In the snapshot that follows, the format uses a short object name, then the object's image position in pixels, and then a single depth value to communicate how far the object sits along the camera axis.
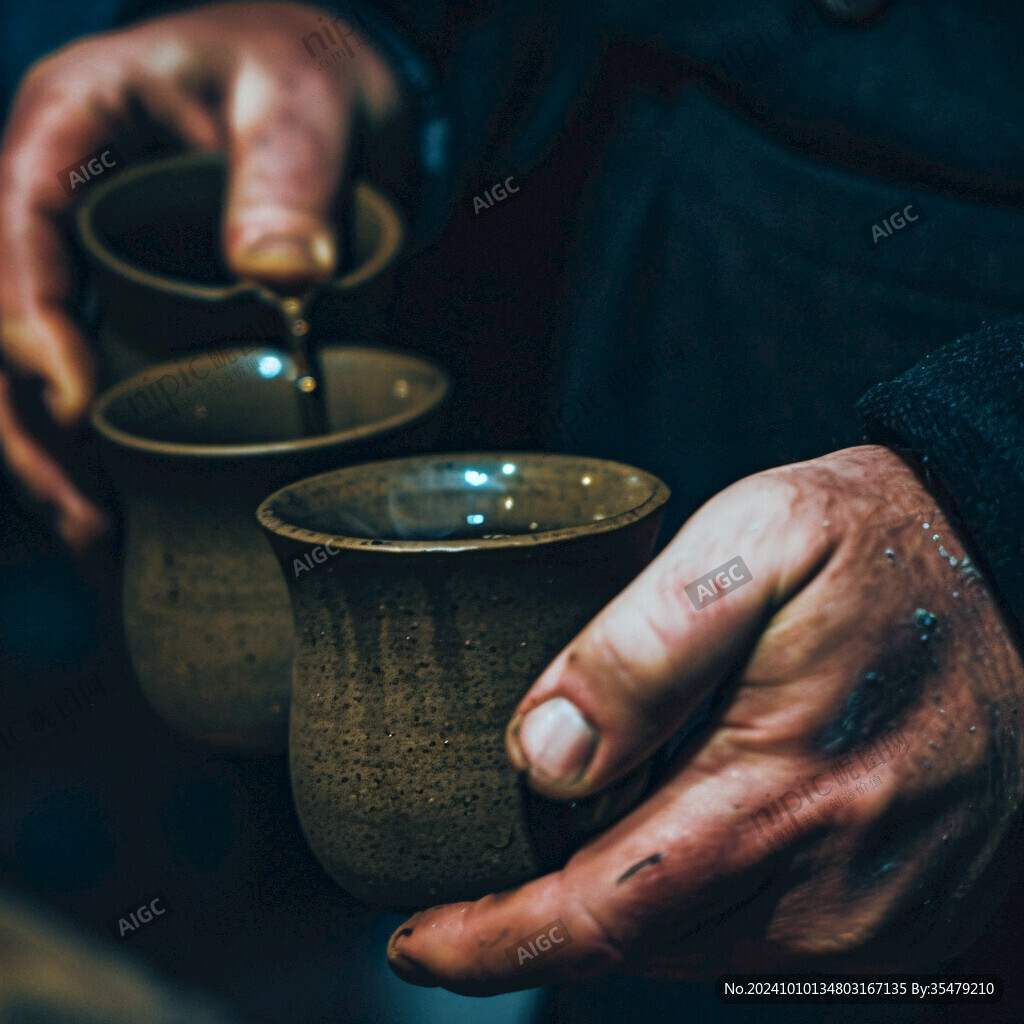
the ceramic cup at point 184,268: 0.67
